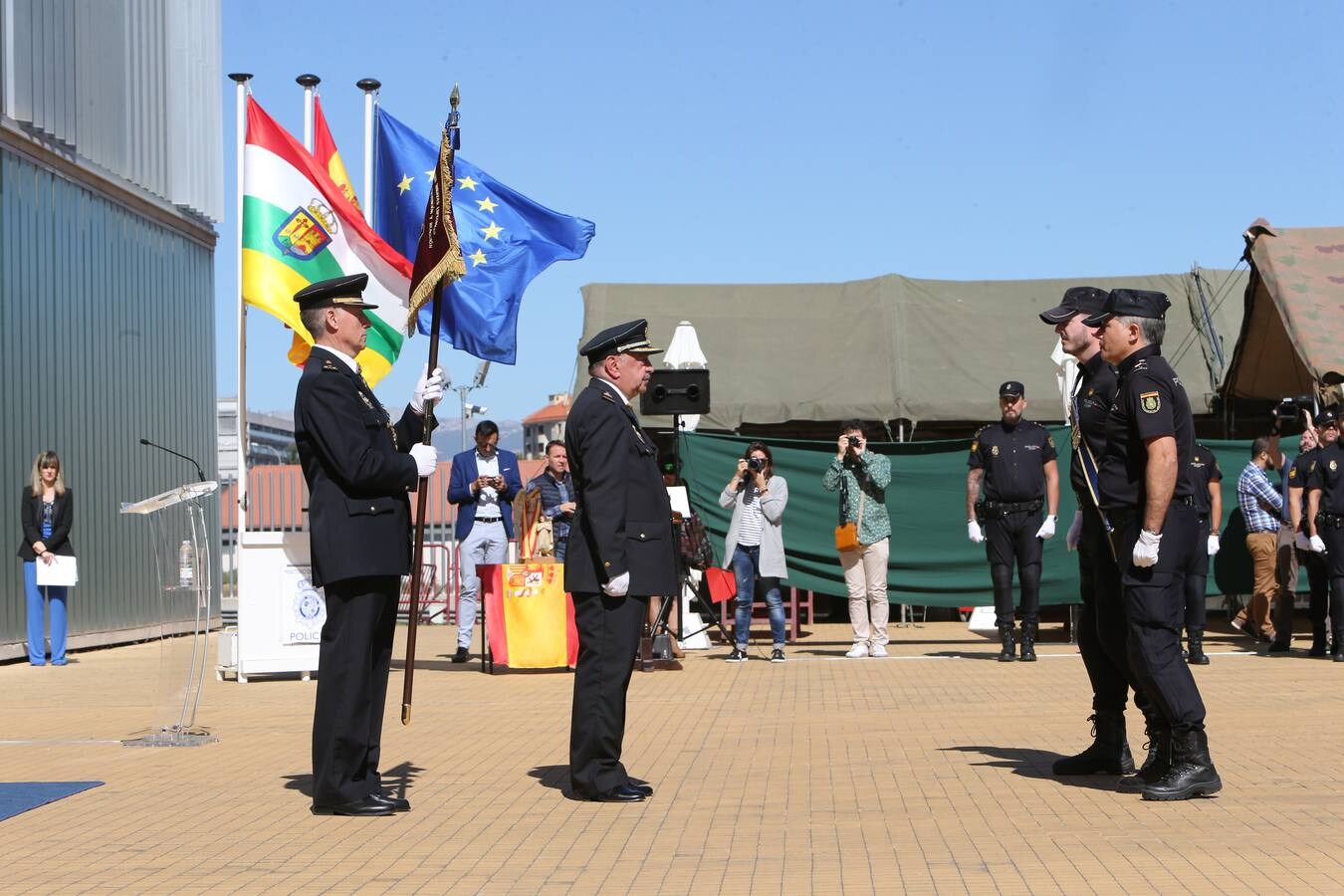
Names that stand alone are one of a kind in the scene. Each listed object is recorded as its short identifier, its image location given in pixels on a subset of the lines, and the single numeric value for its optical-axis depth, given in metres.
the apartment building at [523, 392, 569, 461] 146.25
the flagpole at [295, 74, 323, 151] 14.31
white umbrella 18.14
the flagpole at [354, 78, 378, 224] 14.52
